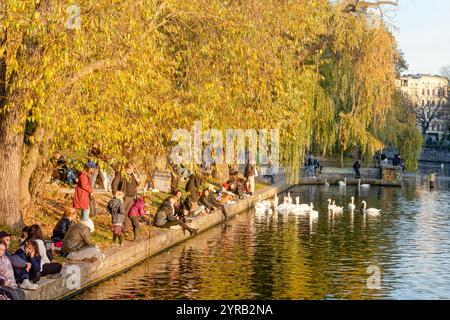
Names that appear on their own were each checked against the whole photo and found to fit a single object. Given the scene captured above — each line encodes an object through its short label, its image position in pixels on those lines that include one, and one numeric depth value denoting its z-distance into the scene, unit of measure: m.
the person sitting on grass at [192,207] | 31.99
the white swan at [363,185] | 61.92
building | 149.95
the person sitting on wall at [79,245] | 20.14
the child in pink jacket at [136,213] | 24.30
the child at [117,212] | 23.31
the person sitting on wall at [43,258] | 17.98
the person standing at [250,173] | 44.08
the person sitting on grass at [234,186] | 41.38
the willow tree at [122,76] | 19.02
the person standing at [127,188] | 25.48
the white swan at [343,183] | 62.11
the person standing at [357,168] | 63.88
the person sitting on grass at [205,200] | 33.78
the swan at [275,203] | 40.16
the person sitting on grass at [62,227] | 21.47
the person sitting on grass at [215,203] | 34.22
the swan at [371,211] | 39.14
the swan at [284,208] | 38.97
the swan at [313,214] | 36.86
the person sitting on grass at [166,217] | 27.34
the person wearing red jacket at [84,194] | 24.06
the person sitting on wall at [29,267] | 16.67
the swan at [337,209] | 40.41
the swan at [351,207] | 41.02
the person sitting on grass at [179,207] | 28.42
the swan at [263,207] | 38.84
